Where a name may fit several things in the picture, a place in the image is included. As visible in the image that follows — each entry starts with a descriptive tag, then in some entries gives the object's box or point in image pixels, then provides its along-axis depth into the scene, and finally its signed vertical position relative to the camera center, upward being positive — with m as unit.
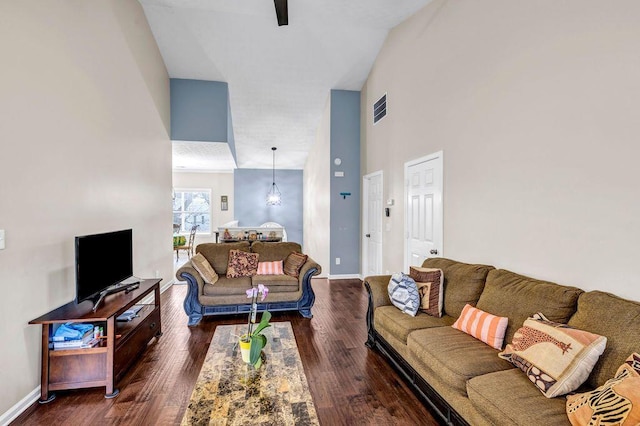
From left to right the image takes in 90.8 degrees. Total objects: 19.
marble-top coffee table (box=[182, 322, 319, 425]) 1.59 -1.03
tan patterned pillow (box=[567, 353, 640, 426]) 1.23 -0.80
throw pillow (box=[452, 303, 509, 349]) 2.16 -0.84
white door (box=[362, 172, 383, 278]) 5.44 -0.26
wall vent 5.15 +1.71
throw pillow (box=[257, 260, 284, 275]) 4.28 -0.79
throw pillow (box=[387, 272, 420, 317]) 2.81 -0.77
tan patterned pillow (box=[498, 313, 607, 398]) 1.58 -0.78
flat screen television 2.47 -0.44
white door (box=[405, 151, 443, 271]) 3.66 +0.01
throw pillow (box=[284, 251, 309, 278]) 4.22 -0.72
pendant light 9.99 +0.64
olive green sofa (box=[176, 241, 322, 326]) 3.80 -0.99
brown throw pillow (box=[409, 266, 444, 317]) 2.81 -0.73
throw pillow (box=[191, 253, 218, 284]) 3.86 -0.72
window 10.66 +0.05
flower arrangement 1.97 -0.85
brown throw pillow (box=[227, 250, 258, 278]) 4.23 -0.72
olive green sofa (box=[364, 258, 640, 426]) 1.56 -0.93
